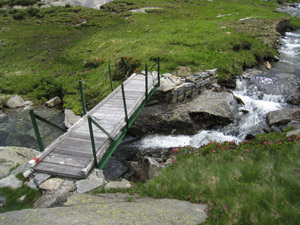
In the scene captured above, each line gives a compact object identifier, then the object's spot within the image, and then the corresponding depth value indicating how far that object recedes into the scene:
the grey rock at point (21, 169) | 7.97
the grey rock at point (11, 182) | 7.21
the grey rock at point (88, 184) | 6.95
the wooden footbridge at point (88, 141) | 7.71
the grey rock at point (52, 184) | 7.11
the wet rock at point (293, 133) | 10.20
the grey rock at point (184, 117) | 14.36
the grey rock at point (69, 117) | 14.73
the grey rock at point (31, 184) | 7.25
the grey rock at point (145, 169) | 9.51
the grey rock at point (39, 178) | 7.34
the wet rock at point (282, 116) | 13.26
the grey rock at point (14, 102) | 18.12
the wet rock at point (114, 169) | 11.35
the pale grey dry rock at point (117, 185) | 7.10
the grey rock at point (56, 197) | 6.45
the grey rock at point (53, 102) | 17.95
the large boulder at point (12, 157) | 8.57
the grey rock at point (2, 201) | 6.59
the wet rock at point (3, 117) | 16.62
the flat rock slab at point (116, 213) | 5.03
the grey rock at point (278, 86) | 16.20
